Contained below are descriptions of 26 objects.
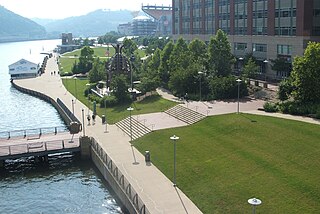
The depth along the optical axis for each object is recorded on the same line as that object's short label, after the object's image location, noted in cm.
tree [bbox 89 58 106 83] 9575
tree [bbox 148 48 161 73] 8911
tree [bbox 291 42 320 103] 5044
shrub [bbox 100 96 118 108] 6944
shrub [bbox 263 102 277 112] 5302
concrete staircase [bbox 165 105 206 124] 5251
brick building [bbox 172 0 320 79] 7006
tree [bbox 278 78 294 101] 5575
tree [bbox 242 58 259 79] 7212
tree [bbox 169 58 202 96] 6712
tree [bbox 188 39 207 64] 8375
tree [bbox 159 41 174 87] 8288
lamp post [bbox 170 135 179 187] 3467
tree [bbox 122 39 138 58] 14246
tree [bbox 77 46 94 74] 12584
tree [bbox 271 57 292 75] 7375
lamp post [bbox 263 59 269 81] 8051
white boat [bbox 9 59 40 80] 12800
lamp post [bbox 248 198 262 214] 2151
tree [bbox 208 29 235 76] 7294
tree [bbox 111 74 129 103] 6888
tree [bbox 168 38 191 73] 7356
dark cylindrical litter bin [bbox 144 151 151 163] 4107
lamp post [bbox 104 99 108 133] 5962
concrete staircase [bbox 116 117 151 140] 5063
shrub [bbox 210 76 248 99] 6356
